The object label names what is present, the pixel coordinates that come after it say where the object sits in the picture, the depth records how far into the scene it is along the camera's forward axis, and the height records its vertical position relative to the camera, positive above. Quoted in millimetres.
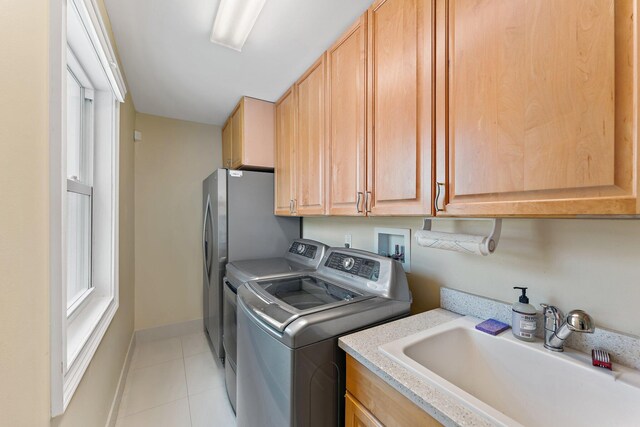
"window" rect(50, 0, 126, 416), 747 +113
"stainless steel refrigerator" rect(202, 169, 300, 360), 2193 -129
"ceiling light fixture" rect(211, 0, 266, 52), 1245 +1021
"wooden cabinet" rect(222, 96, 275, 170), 2268 +711
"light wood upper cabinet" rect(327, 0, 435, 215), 996 +466
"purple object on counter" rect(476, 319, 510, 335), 986 -449
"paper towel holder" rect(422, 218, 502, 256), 946 -97
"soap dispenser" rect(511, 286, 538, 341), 917 -386
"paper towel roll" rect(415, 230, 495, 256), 953 -116
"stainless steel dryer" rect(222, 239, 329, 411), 1732 -409
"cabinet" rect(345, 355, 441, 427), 706 -588
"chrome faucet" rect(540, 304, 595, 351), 753 -355
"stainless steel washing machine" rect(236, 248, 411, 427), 941 -486
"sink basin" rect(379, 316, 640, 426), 691 -526
